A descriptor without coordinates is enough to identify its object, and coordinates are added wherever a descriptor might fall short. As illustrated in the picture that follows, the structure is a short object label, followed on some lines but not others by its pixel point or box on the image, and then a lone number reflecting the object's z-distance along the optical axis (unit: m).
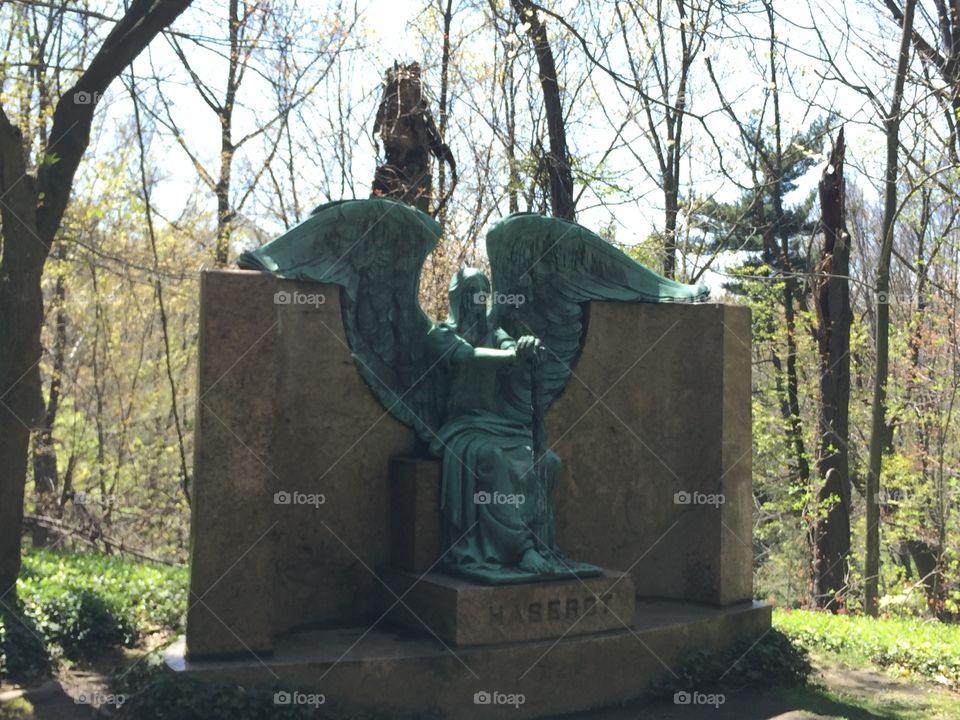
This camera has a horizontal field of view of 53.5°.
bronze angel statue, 5.72
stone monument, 5.01
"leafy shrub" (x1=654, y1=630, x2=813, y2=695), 6.00
